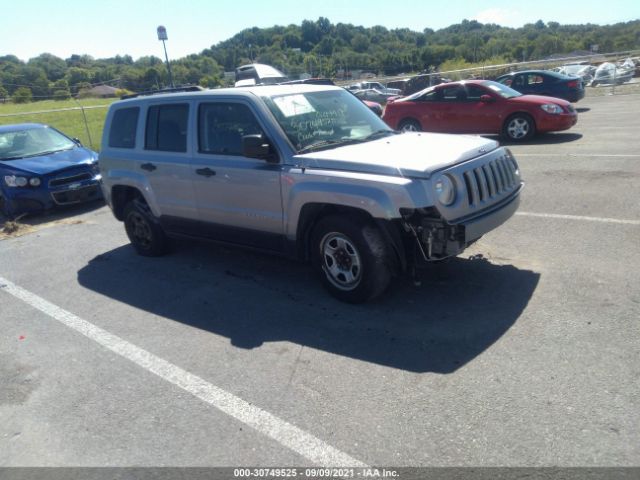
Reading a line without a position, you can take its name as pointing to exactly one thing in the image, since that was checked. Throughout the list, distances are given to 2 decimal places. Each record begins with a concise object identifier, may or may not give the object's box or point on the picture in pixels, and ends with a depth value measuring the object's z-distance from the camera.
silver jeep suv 4.42
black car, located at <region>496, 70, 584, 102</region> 17.59
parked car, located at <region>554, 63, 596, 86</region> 27.67
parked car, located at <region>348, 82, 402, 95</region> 33.09
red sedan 12.35
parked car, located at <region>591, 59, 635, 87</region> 25.91
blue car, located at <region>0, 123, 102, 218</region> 9.56
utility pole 16.30
